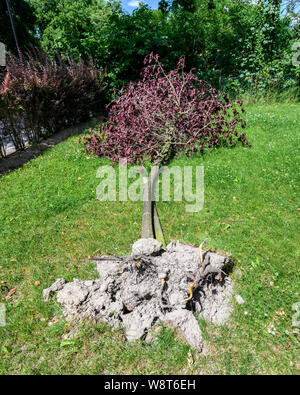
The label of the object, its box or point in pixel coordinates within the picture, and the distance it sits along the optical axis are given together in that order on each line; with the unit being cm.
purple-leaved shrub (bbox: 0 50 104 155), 636
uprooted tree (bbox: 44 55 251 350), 233
